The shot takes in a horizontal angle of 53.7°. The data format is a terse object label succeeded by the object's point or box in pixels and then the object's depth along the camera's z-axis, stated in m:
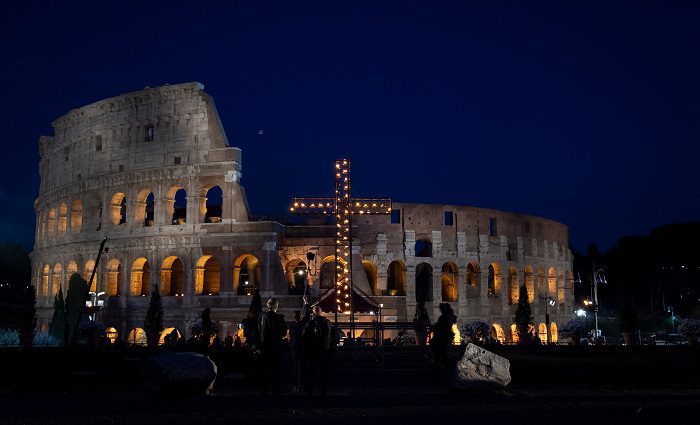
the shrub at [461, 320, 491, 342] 29.66
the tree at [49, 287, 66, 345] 35.07
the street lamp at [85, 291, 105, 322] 37.39
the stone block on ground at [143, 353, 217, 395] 10.62
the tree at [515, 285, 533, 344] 34.94
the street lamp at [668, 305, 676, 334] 60.04
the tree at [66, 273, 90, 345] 36.00
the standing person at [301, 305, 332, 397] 10.97
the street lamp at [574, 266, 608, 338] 40.50
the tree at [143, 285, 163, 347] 34.28
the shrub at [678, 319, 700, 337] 27.84
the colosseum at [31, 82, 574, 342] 38.00
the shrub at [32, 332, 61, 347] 32.06
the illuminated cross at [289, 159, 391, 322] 29.84
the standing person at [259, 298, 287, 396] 11.11
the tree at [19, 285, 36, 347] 30.17
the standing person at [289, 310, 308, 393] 11.30
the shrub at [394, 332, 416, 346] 29.86
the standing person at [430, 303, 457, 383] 12.98
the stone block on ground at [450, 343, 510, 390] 11.51
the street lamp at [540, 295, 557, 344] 48.91
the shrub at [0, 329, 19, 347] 30.12
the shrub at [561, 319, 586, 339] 31.62
